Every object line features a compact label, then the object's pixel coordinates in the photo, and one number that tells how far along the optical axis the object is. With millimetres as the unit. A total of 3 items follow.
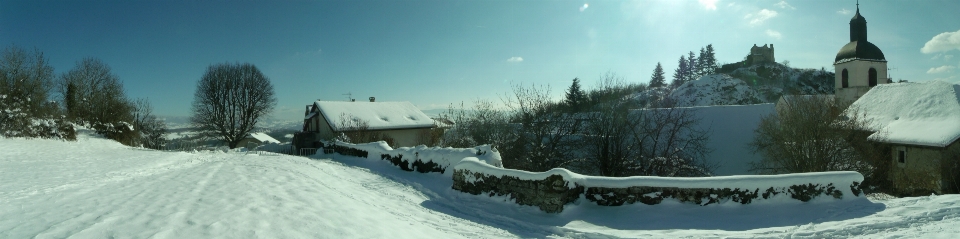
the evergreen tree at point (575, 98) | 20781
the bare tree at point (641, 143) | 17500
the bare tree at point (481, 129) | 18812
